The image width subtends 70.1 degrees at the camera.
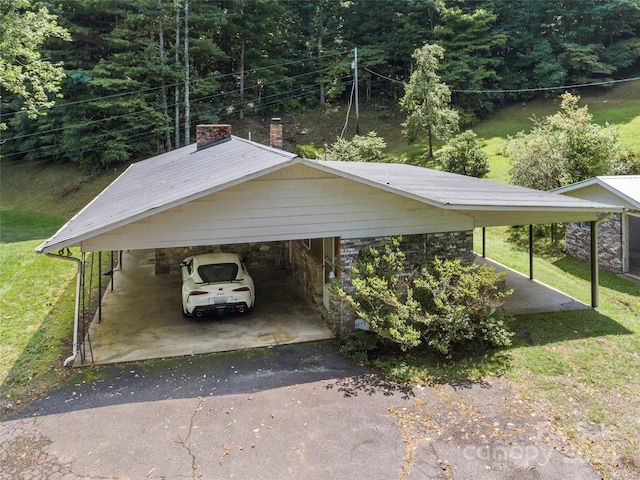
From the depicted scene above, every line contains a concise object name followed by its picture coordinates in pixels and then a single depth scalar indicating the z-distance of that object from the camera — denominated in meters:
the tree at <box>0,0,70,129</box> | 16.52
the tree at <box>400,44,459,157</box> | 25.62
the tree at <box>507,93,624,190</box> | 17.62
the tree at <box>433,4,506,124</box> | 32.84
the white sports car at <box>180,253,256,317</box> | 9.23
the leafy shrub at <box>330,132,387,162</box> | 23.95
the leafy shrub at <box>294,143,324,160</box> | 25.92
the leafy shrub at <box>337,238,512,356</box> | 7.38
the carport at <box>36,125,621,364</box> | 7.26
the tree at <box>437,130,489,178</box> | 23.36
